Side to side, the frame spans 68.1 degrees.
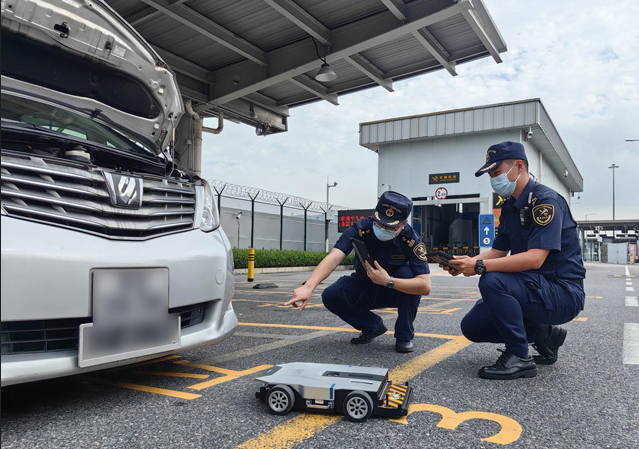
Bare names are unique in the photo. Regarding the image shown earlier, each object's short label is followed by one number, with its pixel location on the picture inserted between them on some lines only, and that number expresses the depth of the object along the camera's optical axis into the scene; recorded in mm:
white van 1792
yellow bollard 11754
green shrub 15484
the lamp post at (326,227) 24016
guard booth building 23359
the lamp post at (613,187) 56812
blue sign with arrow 16859
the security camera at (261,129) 12028
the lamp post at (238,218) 18609
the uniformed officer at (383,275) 3207
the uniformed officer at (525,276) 2670
